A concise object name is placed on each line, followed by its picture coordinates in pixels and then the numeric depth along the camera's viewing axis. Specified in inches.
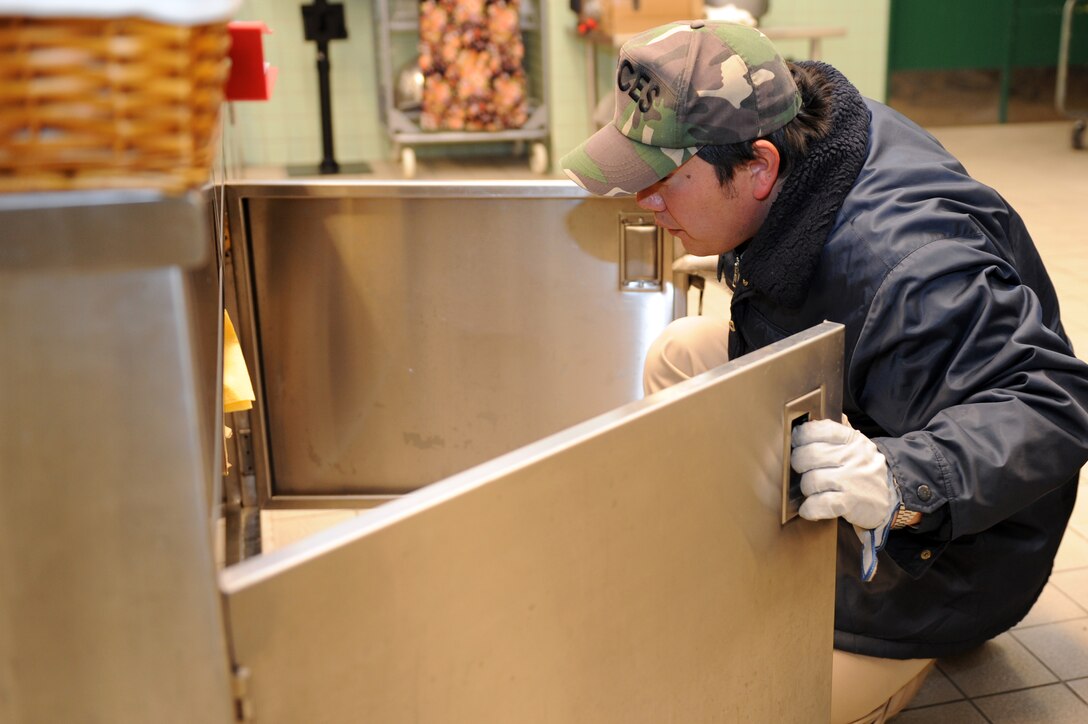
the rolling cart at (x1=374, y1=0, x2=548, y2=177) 198.2
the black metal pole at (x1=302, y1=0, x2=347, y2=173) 189.8
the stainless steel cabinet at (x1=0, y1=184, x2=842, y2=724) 22.9
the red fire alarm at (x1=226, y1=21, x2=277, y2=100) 38.7
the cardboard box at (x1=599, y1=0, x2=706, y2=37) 171.5
